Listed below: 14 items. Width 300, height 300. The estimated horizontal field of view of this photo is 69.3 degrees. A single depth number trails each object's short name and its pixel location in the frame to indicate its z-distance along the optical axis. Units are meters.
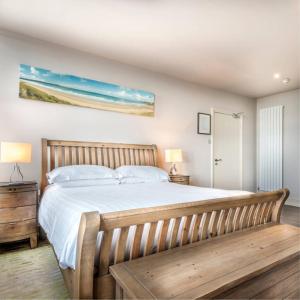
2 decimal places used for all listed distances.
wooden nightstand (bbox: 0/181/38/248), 2.18
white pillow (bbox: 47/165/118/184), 2.47
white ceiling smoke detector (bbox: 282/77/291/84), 4.08
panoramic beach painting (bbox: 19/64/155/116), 2.76
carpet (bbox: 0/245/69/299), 1.57
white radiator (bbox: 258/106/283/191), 4.95
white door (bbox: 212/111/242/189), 4.72
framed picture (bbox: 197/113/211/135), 4.44
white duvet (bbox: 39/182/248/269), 1.32
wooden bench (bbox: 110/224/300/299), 1.01
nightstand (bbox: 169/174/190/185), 3.56
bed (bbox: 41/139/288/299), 1.10
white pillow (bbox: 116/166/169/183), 2.88
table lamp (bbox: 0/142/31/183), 2.26
